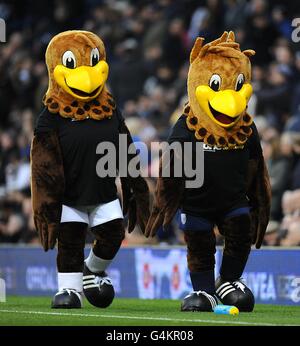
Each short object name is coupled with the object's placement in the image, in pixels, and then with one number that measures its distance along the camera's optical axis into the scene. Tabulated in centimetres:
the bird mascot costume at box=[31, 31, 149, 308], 1649
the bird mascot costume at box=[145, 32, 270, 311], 1621
